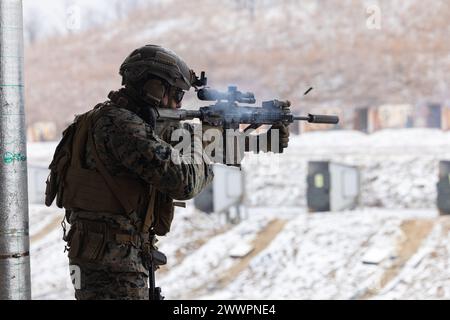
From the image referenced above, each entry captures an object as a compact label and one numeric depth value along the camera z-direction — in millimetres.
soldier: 5082
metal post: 6414
